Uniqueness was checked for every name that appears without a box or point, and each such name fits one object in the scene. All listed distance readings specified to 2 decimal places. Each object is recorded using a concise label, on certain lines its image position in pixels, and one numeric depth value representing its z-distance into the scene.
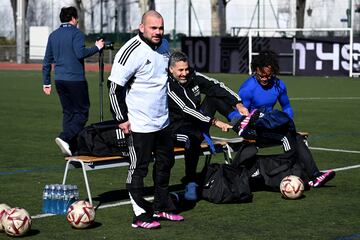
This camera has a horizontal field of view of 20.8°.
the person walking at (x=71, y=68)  12.35
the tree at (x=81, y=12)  58.92
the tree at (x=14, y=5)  60.92
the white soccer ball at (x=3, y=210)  8.45
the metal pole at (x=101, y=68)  12.31
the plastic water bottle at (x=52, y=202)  9.32
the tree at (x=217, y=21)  51.81
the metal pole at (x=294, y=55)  35.69
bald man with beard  8.66
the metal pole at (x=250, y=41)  36.53
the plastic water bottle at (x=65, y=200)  9.35
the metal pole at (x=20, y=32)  47.50
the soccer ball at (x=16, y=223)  8.27
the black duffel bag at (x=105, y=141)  9.52
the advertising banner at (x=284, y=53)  35.03
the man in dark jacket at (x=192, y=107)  10.02
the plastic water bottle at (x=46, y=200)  9.33
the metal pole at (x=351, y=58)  34.47
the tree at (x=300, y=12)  54.41
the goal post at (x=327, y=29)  34.47
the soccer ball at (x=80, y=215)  8.61
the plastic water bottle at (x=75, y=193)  9.45
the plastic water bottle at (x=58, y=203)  9.35
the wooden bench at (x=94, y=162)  9.37
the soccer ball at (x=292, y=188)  10.14
